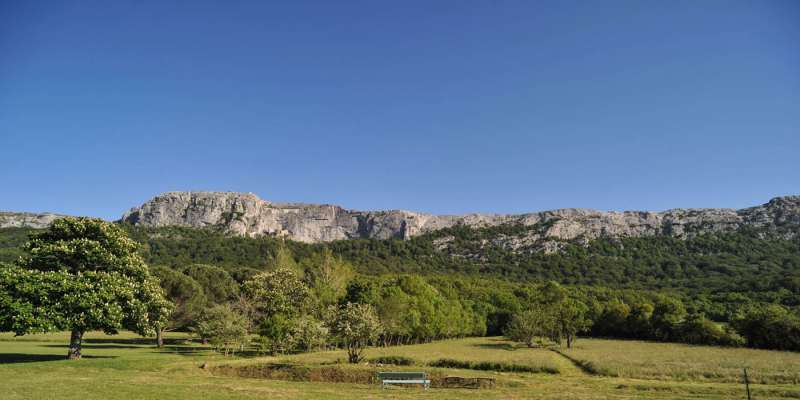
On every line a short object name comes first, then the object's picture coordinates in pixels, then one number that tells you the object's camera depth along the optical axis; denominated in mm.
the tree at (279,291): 52781
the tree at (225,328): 42188
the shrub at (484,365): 34062
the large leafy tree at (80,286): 28922
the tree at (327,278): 65938
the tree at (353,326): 37781
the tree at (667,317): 69938
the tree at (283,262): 78150
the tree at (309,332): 44438
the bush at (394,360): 37709
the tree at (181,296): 60844
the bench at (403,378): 24312
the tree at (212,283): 74188
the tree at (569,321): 62125
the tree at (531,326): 63750
